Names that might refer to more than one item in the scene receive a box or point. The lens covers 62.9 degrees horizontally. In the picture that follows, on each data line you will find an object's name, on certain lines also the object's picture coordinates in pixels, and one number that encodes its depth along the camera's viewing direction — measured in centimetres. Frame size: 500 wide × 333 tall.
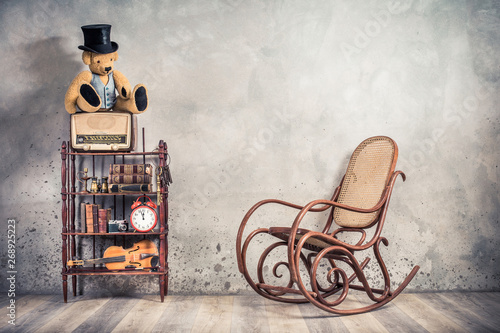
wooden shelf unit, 271
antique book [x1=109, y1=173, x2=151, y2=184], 272
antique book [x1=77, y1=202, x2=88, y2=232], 274
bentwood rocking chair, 232
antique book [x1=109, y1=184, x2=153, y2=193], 269
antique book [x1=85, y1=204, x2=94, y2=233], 274
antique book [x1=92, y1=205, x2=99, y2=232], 274
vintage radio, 271
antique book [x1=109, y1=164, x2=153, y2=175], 274
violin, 275
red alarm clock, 274
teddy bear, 267
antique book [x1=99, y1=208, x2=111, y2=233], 275
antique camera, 274
